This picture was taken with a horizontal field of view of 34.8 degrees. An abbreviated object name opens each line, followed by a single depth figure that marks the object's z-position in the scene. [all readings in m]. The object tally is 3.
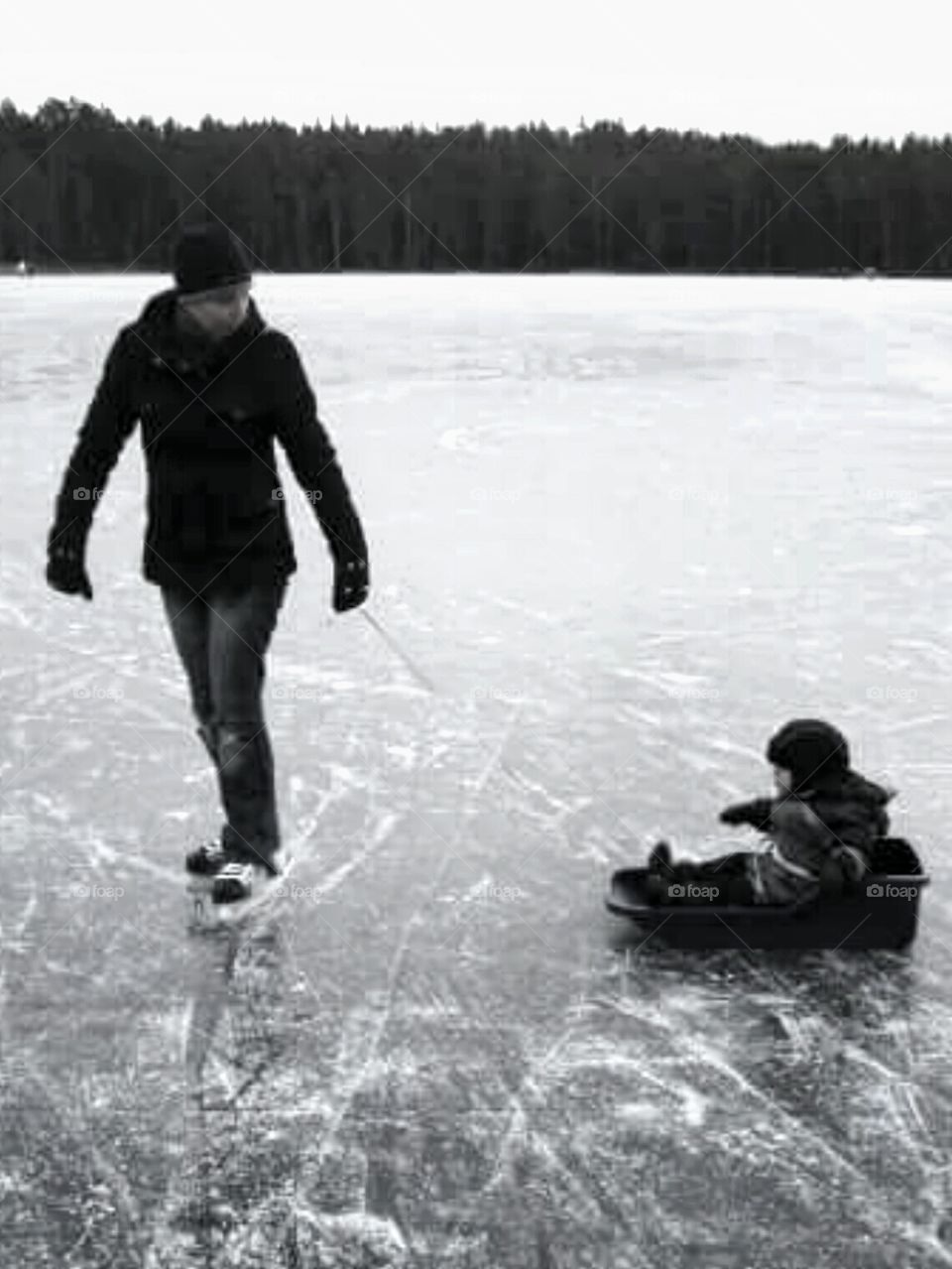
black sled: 3.26
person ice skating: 3.10
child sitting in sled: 3.22
